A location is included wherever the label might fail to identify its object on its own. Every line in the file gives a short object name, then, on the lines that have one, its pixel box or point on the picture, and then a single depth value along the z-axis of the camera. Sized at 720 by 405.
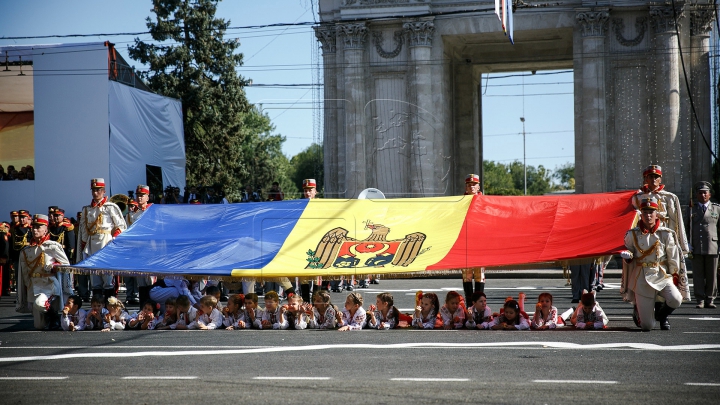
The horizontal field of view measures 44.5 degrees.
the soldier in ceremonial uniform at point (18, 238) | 21.11
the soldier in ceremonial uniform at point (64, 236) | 15.89
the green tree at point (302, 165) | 118.32
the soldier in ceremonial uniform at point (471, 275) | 14.62
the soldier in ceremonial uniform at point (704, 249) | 16.75
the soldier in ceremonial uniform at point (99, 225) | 18.08
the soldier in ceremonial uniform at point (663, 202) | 14.20
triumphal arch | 32.88
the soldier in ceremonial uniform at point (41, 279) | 14.88
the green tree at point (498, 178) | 124.25
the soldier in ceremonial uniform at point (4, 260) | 22.67
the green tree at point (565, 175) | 164.11
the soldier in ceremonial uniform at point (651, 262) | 12.76
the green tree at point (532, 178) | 145.32
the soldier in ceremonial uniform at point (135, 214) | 18.47
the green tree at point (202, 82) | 50.50
